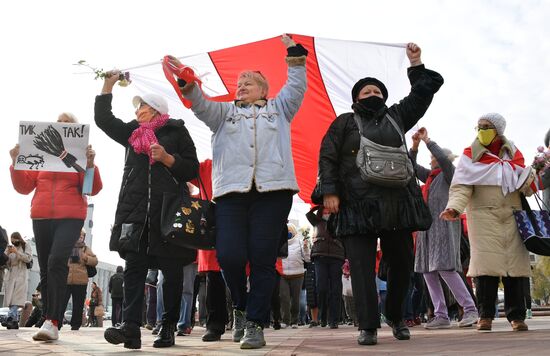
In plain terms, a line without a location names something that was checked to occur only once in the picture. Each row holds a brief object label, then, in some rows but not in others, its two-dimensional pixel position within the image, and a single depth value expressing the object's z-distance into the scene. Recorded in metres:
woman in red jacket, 5.60
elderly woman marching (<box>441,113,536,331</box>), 5.64
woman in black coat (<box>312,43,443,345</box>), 4.50
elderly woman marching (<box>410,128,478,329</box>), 7.11
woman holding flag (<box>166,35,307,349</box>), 4.48
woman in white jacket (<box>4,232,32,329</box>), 11.45
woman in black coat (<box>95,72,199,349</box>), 4.41
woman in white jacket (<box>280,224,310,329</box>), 11.03
